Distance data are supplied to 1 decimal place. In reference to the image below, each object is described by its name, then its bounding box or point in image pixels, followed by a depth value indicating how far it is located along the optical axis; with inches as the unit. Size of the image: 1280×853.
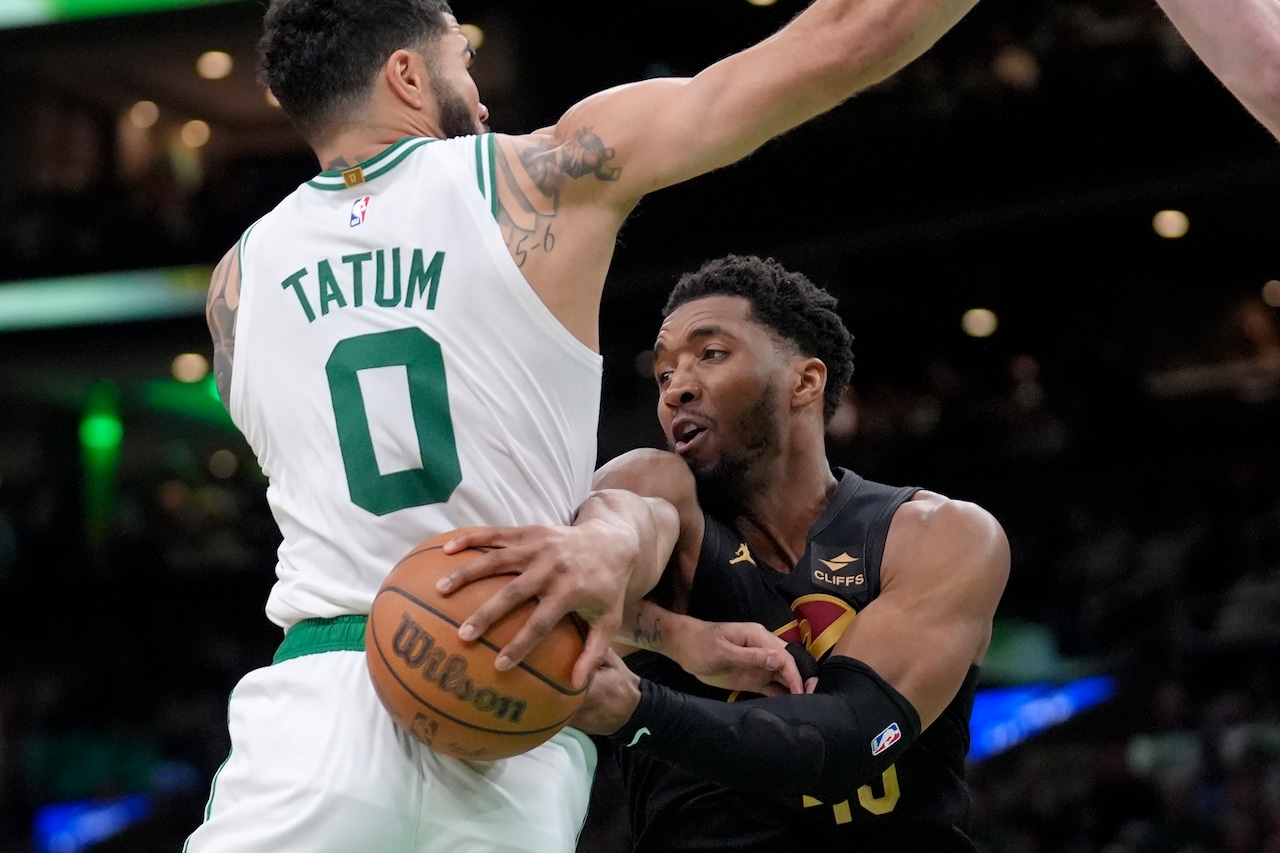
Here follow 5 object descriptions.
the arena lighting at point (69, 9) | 664.4
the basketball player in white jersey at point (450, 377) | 109.7
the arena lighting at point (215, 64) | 685.9
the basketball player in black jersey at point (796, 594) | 135.8
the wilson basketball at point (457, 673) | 101.4
